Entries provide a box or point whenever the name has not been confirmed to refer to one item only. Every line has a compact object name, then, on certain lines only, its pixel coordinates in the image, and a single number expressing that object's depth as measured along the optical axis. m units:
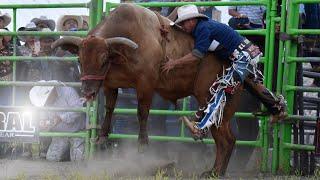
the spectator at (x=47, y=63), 15.91
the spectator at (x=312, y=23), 14.24
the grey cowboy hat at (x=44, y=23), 16.97
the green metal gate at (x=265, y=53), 13.75
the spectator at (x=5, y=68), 16.58
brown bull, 11.53
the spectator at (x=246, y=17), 14.44
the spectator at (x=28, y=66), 16.01
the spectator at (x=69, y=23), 16.62
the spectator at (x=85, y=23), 17.09
